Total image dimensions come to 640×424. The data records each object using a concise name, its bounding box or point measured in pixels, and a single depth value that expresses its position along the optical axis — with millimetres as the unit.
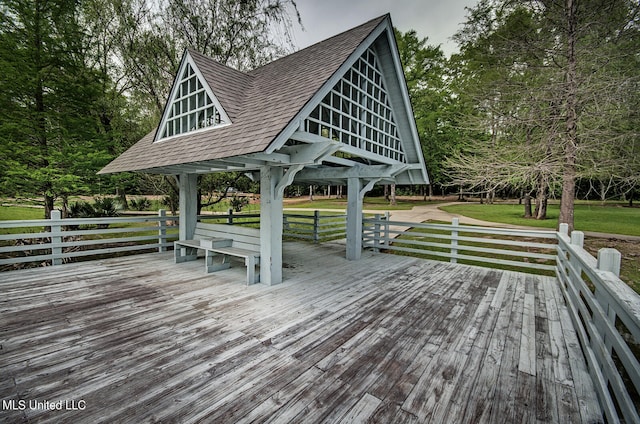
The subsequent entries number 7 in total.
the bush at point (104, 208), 8281
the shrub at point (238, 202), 11062
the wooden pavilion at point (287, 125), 4192
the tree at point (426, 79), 18281
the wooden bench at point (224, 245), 4920
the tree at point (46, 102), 5906
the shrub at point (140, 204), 16234
